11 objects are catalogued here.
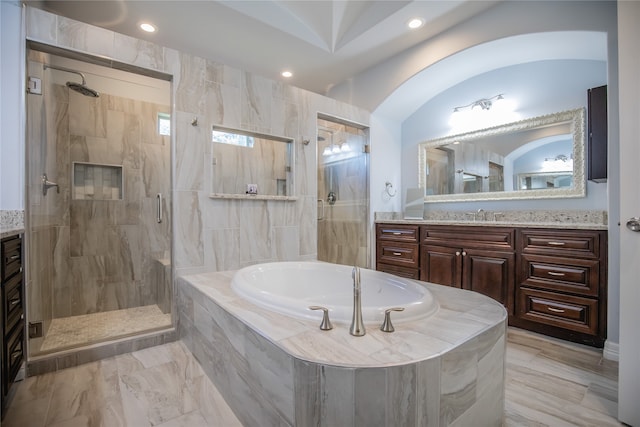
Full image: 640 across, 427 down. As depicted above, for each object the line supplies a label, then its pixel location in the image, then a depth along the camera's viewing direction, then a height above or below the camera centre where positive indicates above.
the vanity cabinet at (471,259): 2.44 -0.45
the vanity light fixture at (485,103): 3.03 +1.15
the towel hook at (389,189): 3.69 +0.27
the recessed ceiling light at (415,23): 2.65 +1.73
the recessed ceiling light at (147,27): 2.66 +1.72
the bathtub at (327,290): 1.27 -0.47
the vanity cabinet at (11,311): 1.28 -0.47
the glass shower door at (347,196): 3.47 +0.18
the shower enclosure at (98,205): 2.13 +0.07
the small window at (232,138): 2.49 +0.65
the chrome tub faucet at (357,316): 1.14 -0.42
